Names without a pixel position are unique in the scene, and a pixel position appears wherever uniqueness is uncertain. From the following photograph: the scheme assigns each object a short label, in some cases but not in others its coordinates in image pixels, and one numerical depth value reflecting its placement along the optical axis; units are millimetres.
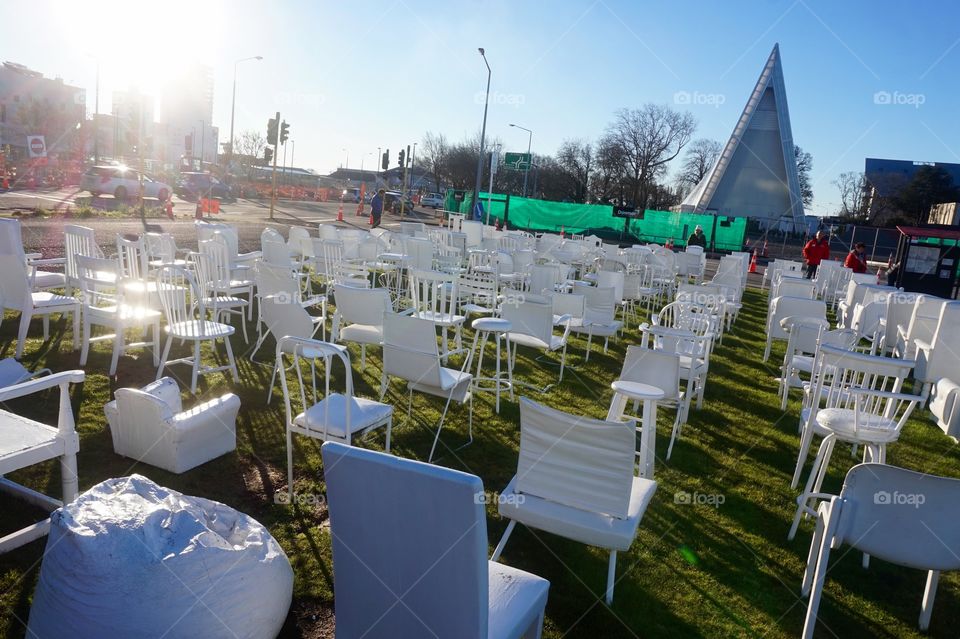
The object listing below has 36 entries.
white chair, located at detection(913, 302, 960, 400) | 6984
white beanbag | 2381
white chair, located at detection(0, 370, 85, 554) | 2861
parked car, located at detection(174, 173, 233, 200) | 33125
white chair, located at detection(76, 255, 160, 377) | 5719
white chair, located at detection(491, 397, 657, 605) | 2990
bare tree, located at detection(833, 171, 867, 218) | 54094
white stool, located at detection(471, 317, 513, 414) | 5469
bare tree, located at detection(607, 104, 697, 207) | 52531
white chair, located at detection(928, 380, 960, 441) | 6188
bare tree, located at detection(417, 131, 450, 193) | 68006
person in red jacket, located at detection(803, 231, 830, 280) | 17297
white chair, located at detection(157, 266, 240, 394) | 5406
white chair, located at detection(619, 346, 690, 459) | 4945
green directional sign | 27641
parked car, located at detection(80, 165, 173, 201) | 23984
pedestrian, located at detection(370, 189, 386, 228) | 22938
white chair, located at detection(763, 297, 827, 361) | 7840
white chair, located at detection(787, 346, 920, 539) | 4016
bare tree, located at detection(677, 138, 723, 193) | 62656
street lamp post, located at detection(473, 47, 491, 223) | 27025
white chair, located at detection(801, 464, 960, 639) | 2732
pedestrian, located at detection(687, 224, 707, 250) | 21453
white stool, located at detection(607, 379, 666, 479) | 4226
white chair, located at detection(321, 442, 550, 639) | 1894
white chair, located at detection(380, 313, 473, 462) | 4512
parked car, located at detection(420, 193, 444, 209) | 48844
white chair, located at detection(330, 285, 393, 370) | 5824
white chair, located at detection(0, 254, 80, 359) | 5809
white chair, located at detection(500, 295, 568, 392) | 6230
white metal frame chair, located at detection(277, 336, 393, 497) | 3541
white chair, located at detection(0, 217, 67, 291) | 5840
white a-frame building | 41969
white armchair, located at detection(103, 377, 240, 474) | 4090
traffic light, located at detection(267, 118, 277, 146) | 21953
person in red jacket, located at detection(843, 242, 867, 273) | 16203
